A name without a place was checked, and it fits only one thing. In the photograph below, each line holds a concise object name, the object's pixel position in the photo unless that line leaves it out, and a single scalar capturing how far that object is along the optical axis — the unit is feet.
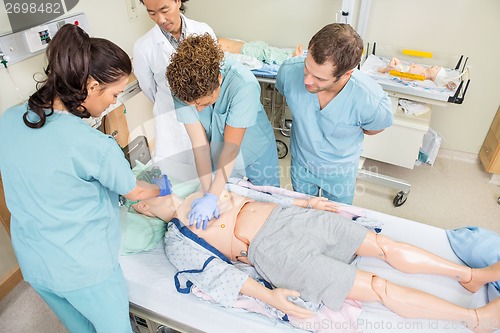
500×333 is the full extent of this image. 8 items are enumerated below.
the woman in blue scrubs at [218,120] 4.09
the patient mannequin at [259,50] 8.63
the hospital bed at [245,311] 4.18
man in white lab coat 5.24
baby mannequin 7.37
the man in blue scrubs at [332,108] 4.36
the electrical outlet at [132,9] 8.95
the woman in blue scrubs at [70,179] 3.18
